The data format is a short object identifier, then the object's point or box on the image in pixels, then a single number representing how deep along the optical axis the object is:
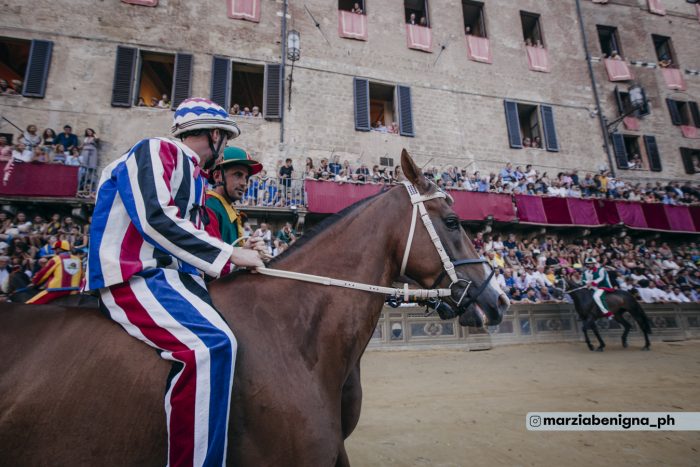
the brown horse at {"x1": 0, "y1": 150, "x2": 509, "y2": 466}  1.27
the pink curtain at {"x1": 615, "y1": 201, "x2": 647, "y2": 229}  16.31
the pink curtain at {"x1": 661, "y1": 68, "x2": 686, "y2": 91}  20.80
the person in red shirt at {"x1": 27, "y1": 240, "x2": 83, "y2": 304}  4.61
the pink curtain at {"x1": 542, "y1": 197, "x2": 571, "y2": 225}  15.49
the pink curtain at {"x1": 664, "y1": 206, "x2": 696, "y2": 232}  17.02
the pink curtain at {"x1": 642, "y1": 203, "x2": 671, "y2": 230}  16.72
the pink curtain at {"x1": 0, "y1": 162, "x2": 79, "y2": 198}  10.63
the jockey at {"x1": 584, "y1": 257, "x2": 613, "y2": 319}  9.69
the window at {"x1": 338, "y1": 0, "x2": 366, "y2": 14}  17.33
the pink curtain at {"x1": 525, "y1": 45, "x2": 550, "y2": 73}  18.30
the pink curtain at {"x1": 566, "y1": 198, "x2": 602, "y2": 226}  15.79
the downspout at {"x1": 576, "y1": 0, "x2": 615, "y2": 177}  18.49
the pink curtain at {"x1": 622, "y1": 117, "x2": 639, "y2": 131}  19.35
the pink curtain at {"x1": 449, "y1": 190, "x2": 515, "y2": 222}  14.45
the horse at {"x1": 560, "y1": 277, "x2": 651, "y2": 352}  9.76
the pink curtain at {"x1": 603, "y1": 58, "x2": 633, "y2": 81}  19.81
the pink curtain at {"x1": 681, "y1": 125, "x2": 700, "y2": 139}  20.27
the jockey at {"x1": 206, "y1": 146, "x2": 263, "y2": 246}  2.94
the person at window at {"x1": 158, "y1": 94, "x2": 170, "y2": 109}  13.55
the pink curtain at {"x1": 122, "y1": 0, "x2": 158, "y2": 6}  13.56
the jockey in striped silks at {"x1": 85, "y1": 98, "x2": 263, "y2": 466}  1.28
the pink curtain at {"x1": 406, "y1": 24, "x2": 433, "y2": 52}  16.62
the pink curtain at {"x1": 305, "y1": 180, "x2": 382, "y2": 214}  12.84
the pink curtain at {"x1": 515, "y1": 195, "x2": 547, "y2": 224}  15.20
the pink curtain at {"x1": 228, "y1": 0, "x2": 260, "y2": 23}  14.49
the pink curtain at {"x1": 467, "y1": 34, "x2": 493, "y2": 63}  17.39
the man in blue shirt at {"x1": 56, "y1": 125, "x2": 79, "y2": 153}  11.90
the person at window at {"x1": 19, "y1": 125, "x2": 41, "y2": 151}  11.42
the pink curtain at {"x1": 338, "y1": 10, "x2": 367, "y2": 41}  15.75
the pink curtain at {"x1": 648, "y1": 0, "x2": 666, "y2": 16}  21.78
